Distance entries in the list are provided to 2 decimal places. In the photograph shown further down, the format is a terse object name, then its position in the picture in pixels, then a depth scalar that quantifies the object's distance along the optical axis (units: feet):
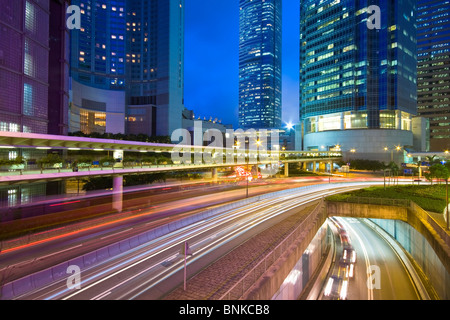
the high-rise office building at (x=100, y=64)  339.77
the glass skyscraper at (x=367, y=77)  328.70
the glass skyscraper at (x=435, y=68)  435.12
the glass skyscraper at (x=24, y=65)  110.93
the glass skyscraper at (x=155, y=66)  398.21
